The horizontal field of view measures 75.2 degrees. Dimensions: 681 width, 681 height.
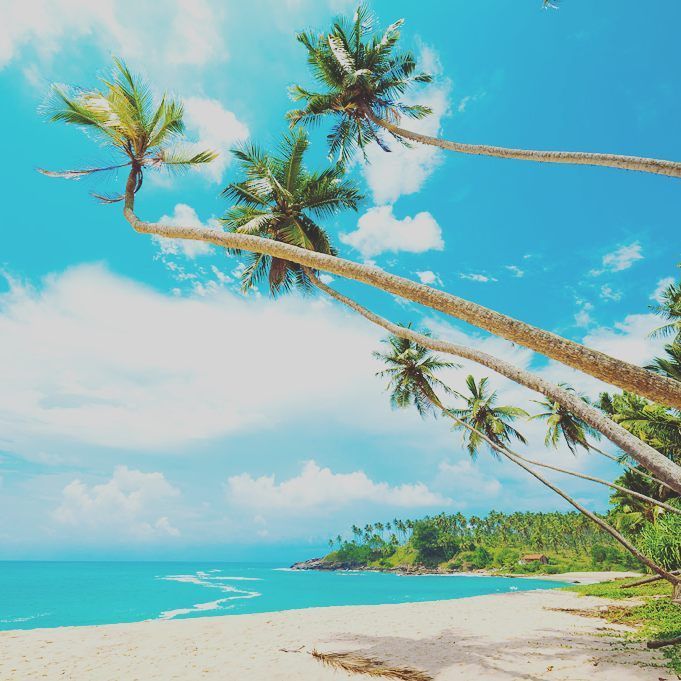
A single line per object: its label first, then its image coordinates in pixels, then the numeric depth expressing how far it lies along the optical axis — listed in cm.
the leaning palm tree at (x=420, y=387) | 1717
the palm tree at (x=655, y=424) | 1590
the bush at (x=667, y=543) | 1376
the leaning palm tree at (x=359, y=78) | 916
